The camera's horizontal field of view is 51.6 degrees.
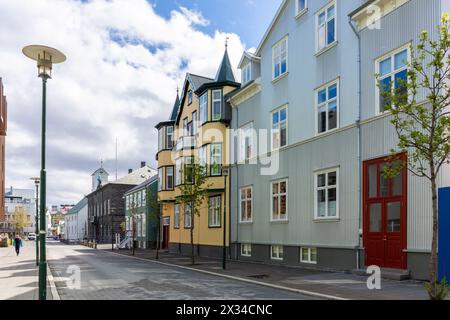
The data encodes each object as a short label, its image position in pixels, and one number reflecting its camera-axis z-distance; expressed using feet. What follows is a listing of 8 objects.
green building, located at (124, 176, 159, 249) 161.89
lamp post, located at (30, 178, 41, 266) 81.49
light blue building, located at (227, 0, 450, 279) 51.60
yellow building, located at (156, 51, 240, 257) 100.07
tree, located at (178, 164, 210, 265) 81.71
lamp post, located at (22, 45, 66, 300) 31.80
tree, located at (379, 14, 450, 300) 30.40
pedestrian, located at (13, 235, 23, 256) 121.68
